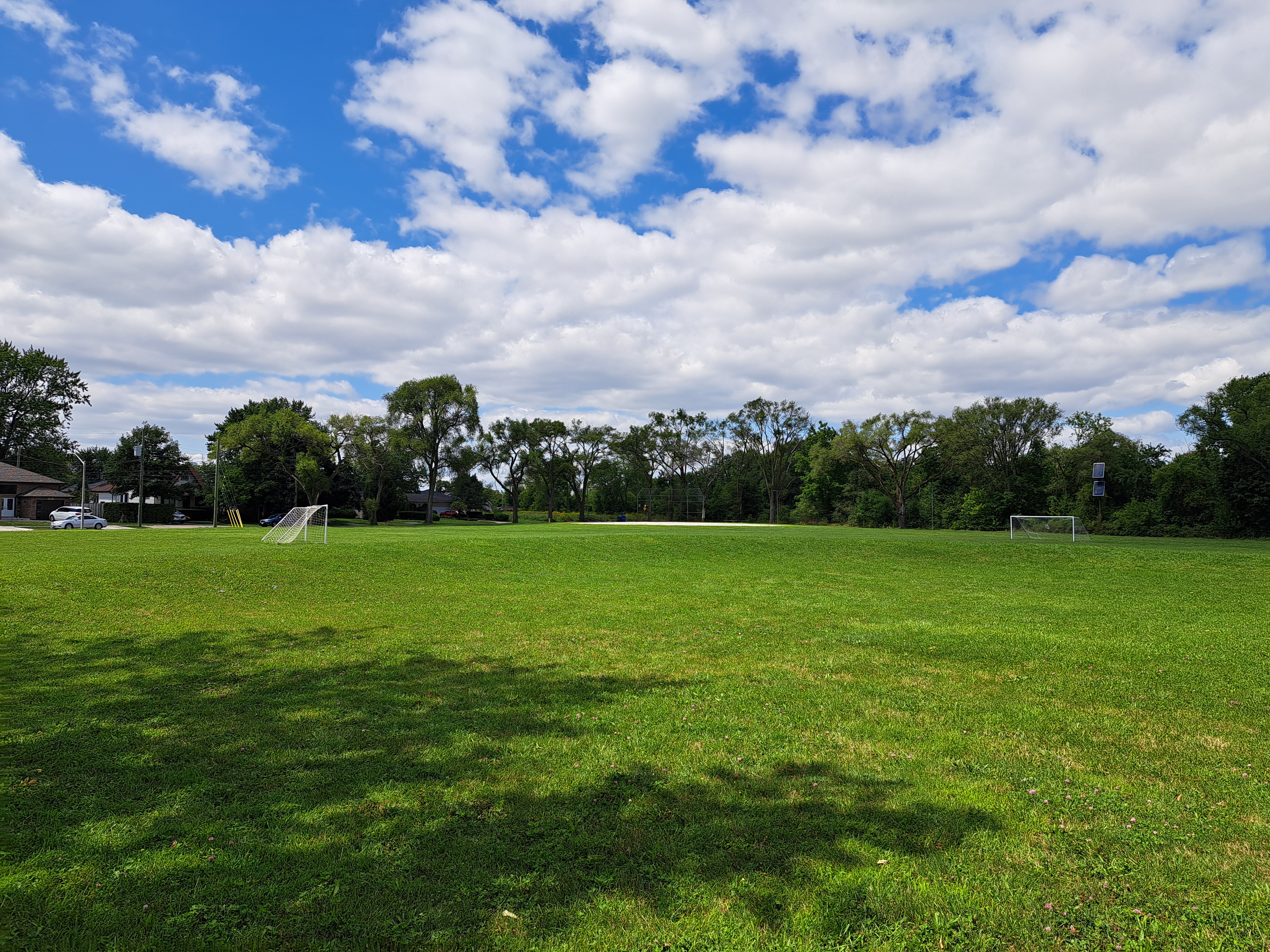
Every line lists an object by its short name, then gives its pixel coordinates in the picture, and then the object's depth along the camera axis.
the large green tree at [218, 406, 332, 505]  59.59
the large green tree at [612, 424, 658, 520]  88.50
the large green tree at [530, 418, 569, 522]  81.00
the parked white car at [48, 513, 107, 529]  47.62
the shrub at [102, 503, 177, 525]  64.38
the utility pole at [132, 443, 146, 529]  46.09
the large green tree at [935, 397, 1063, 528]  63.22
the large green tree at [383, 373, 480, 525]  67.69
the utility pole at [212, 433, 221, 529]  48.47
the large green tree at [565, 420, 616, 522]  83.88
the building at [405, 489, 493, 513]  114.75
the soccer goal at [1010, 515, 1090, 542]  34.66
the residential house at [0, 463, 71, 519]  65.62
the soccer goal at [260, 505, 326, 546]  26.36
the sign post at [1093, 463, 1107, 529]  41.50
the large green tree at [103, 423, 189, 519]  65.25
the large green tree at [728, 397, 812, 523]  85.12
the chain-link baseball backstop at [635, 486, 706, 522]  92.25
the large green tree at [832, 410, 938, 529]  65.00
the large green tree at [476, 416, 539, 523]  79.00
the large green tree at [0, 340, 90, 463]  71.31
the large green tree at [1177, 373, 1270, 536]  45.53
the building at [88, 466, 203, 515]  68.56
